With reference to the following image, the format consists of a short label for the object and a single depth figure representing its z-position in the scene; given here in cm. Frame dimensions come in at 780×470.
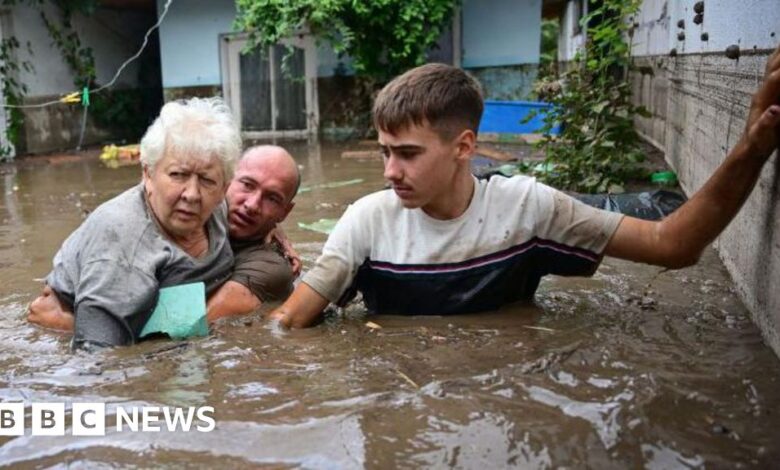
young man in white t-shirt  273
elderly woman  292
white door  1599
